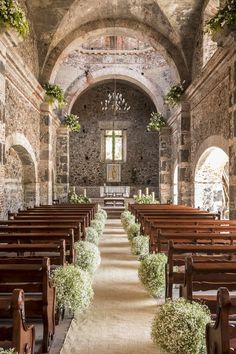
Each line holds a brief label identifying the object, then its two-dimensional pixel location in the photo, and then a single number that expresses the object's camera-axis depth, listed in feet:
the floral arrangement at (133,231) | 32.78
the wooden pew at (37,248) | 16.93
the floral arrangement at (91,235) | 30.50
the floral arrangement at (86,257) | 22.25
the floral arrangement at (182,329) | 11.66
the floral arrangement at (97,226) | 35.93
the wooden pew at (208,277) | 12.92
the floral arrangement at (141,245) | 27.45
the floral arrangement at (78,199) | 62.39
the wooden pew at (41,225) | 23.68
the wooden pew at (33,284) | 12.78
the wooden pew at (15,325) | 8.51
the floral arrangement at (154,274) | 18.81
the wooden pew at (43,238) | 20.14
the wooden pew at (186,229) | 23.44
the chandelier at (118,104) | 78.97
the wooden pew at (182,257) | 16.15
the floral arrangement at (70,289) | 15.75
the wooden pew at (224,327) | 8.61
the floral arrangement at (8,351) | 7.84
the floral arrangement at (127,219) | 39.77
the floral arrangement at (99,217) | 41.14
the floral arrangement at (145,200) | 58.88
